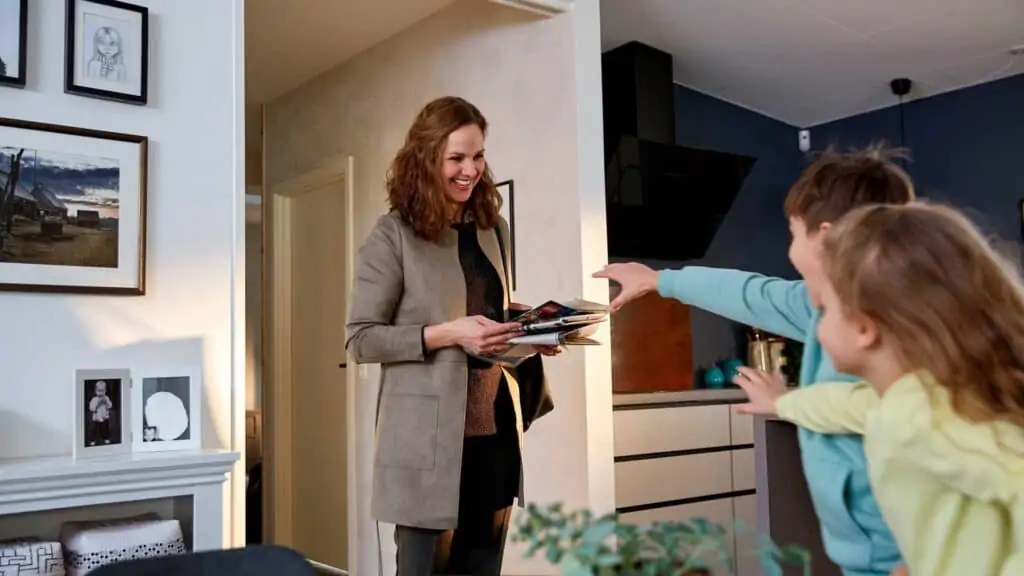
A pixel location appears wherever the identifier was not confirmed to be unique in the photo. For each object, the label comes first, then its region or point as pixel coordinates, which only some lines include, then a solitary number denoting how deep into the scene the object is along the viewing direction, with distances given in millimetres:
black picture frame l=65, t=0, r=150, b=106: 2089
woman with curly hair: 1899
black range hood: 3928
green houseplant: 616
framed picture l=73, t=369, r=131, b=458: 1959
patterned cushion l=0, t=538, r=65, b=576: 1687
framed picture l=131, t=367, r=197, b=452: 2039
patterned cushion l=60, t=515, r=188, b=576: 1778
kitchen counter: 3504
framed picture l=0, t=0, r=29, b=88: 1991
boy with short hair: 1354
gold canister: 4520
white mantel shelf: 1728
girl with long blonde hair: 999
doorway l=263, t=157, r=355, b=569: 4309
